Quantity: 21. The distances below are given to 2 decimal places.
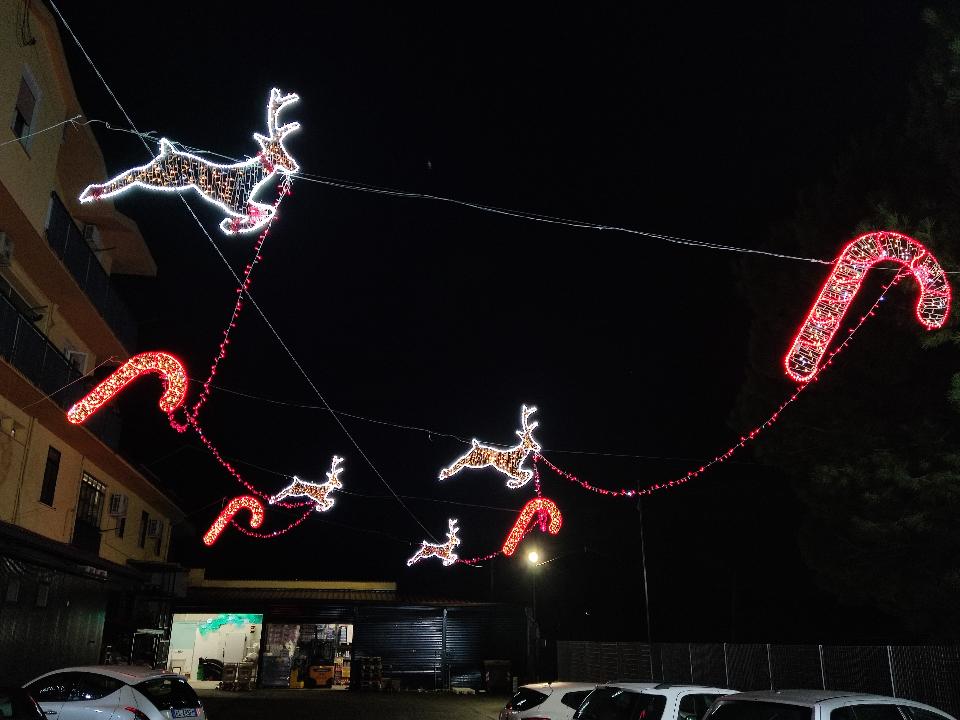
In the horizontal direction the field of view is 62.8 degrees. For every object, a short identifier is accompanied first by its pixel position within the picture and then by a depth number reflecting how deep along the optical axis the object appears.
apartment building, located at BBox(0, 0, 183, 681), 15.38
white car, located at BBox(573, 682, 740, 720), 9.65
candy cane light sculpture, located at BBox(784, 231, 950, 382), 10.86
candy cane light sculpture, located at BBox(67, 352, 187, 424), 11.74
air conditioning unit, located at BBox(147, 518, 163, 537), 28.00
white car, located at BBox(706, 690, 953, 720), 7.00
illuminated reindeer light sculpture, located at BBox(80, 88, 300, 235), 9.17
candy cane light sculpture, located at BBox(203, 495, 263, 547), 21.20
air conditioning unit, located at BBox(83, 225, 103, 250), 22.08
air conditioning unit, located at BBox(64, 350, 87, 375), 20.34
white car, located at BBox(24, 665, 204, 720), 10.88
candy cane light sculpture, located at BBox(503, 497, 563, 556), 20.75
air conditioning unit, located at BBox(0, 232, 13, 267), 15.20
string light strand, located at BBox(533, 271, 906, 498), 18.70
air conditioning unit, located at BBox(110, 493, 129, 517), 23.16
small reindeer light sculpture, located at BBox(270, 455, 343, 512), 21.02
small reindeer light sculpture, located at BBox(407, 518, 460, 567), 26.00
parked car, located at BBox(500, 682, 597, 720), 12.03
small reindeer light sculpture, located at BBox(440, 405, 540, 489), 17.86
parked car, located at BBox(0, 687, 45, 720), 7.54
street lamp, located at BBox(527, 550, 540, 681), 27.74
